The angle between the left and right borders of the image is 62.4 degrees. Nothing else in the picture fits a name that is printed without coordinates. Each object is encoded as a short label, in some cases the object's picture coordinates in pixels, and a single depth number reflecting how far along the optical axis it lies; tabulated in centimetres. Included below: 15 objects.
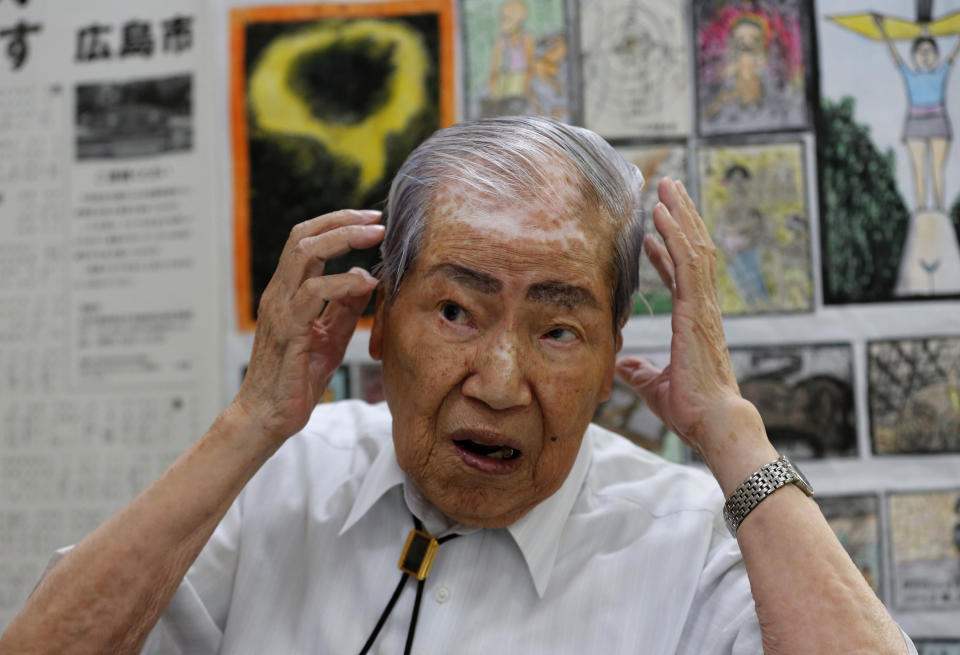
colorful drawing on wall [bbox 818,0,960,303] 163
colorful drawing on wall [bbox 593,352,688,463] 168
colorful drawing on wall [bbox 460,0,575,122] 170
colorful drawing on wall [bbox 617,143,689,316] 167
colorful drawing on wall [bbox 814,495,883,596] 162
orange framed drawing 173
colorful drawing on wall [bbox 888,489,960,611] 161
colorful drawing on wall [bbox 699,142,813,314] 165
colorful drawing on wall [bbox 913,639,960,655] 160
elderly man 103
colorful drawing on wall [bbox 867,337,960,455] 162
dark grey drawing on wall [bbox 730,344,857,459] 164
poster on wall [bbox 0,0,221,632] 180
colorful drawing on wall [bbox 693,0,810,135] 166
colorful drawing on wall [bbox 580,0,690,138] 168
